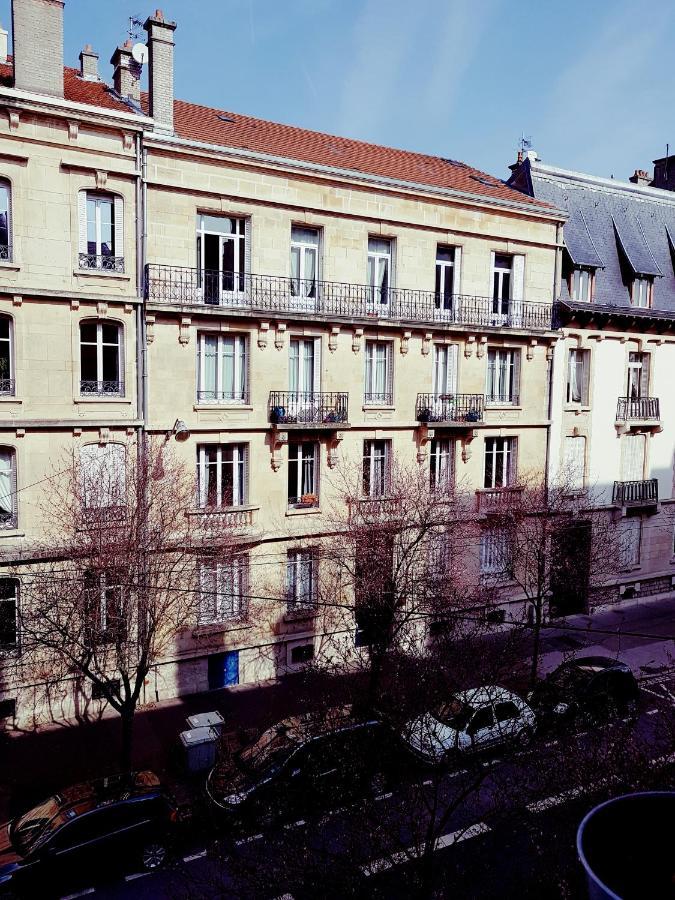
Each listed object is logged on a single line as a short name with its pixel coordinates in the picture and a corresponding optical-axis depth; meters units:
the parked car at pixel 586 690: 16.52
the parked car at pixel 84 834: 13.97
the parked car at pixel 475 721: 13.41
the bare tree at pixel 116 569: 17.84
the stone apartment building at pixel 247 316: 20.17
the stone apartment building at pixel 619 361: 29.91
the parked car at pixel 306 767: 13.86
